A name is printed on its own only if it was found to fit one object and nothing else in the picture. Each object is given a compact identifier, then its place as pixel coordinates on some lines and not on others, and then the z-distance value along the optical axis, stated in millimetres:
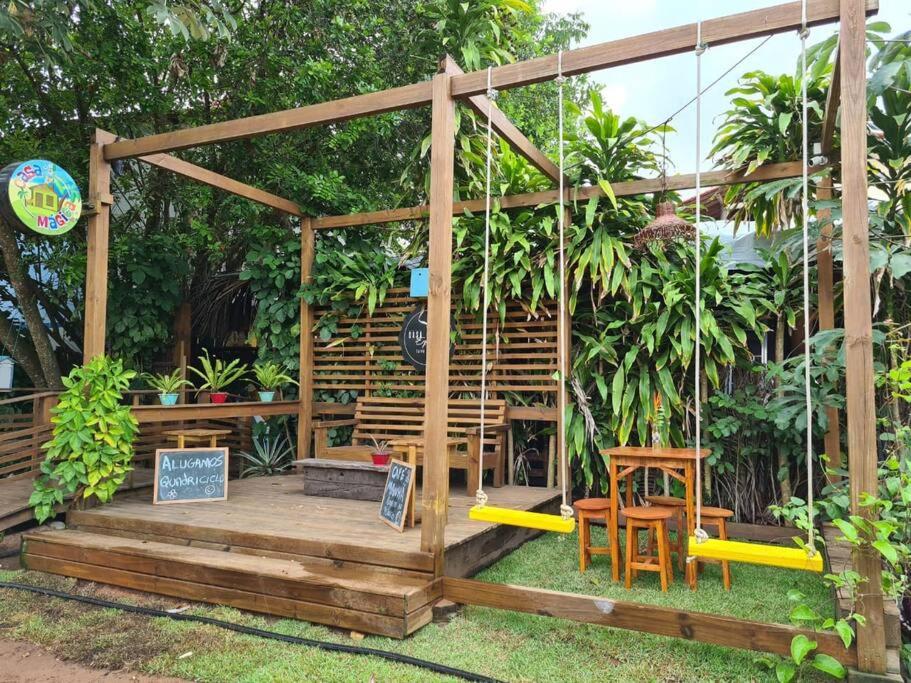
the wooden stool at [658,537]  3609
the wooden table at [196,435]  5387
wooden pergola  2664
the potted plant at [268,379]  6414
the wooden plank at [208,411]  5109
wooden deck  3414
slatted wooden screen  5930
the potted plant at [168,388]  5574
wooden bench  5433
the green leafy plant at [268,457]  6895
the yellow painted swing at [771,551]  2494
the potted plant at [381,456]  5148
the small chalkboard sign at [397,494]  4078
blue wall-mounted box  5941
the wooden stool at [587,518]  3949
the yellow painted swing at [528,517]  3025
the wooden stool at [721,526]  3854
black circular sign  6297
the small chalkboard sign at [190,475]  5102
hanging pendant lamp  4367
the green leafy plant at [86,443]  4578
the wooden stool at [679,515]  4020
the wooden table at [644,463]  3705
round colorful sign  4461
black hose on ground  2871
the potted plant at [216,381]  5980
